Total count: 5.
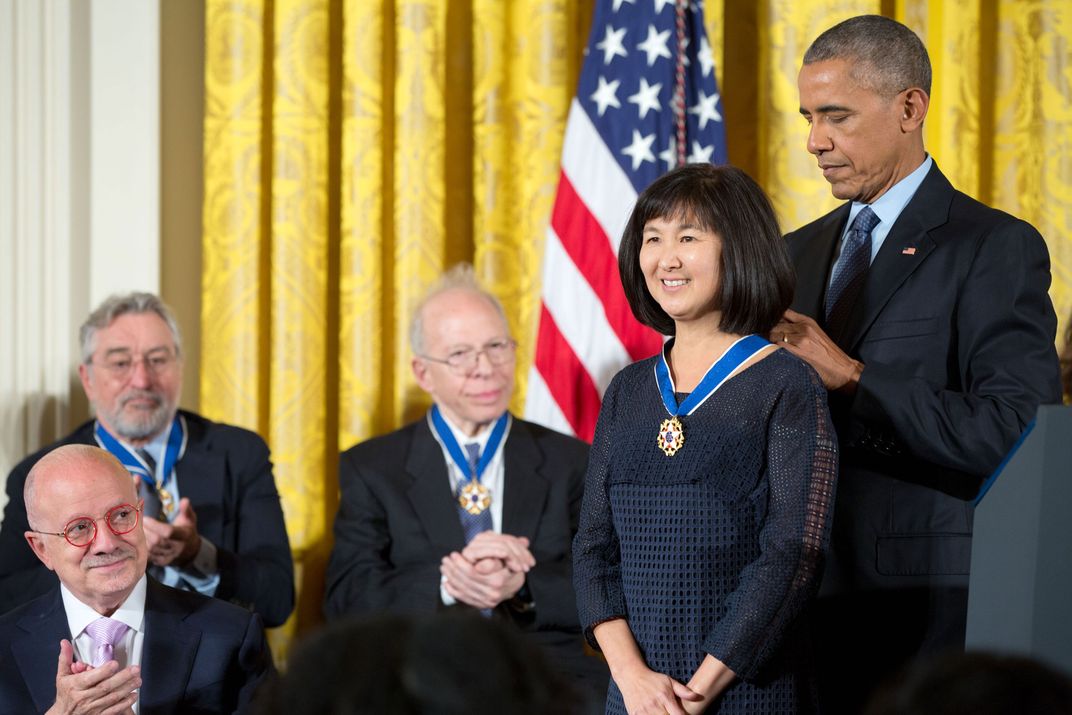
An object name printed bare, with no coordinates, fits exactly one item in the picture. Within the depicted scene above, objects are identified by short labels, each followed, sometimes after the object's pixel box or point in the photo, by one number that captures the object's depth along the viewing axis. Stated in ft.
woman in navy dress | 14.47
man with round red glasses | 17.35
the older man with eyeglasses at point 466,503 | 23.90
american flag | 27.66
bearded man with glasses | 24.99
